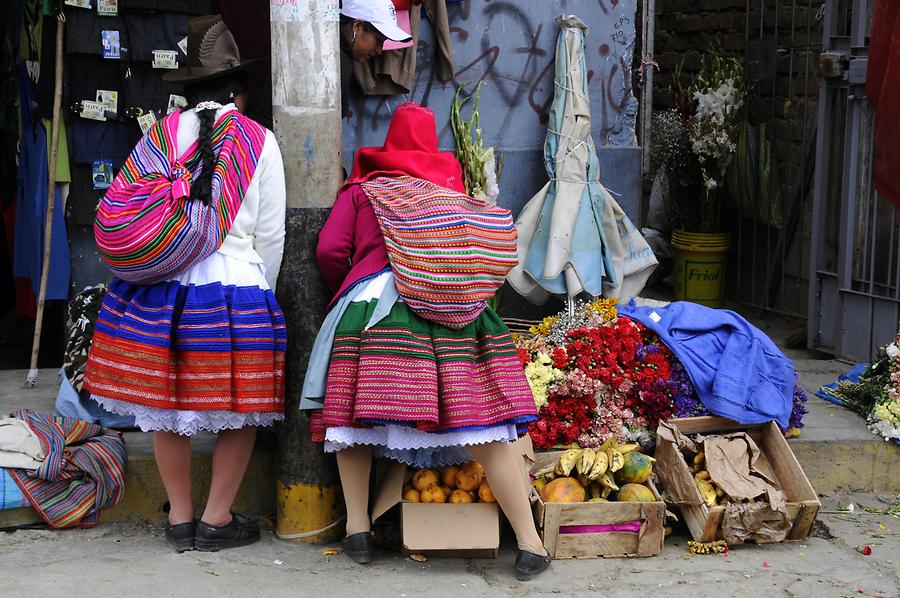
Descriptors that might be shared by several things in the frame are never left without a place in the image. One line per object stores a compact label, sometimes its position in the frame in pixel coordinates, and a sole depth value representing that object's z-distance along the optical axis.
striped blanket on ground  4.54
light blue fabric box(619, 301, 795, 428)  5.02
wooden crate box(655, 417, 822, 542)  4.58
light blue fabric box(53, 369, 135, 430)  5.14
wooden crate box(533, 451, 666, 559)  4.43
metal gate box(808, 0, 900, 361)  6.40
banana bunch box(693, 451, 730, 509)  4.62
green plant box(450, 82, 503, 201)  6.32
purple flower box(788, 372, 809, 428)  5.23
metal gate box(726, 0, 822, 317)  8.02
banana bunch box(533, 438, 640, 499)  4.57
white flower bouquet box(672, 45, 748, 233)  7.89
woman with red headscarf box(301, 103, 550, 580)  4.06
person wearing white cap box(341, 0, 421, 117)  4.92
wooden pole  5.70
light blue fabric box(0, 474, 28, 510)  4.51
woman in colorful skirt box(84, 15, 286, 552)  4.13
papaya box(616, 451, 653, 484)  4.64
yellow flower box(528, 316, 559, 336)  5.65
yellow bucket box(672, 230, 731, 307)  8.15
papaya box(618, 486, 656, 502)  4.53
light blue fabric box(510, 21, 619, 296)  6.34
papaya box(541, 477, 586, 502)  4.53
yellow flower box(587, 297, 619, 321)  5.54
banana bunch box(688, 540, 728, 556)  4.56
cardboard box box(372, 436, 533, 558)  4.35
